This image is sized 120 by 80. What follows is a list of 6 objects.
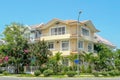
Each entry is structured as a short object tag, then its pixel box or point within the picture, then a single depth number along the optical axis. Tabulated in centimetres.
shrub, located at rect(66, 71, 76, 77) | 2021
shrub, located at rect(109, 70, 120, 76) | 2217
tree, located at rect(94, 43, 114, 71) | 2840
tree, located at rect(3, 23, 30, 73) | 2722
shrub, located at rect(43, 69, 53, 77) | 2071
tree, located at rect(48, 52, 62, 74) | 2520
